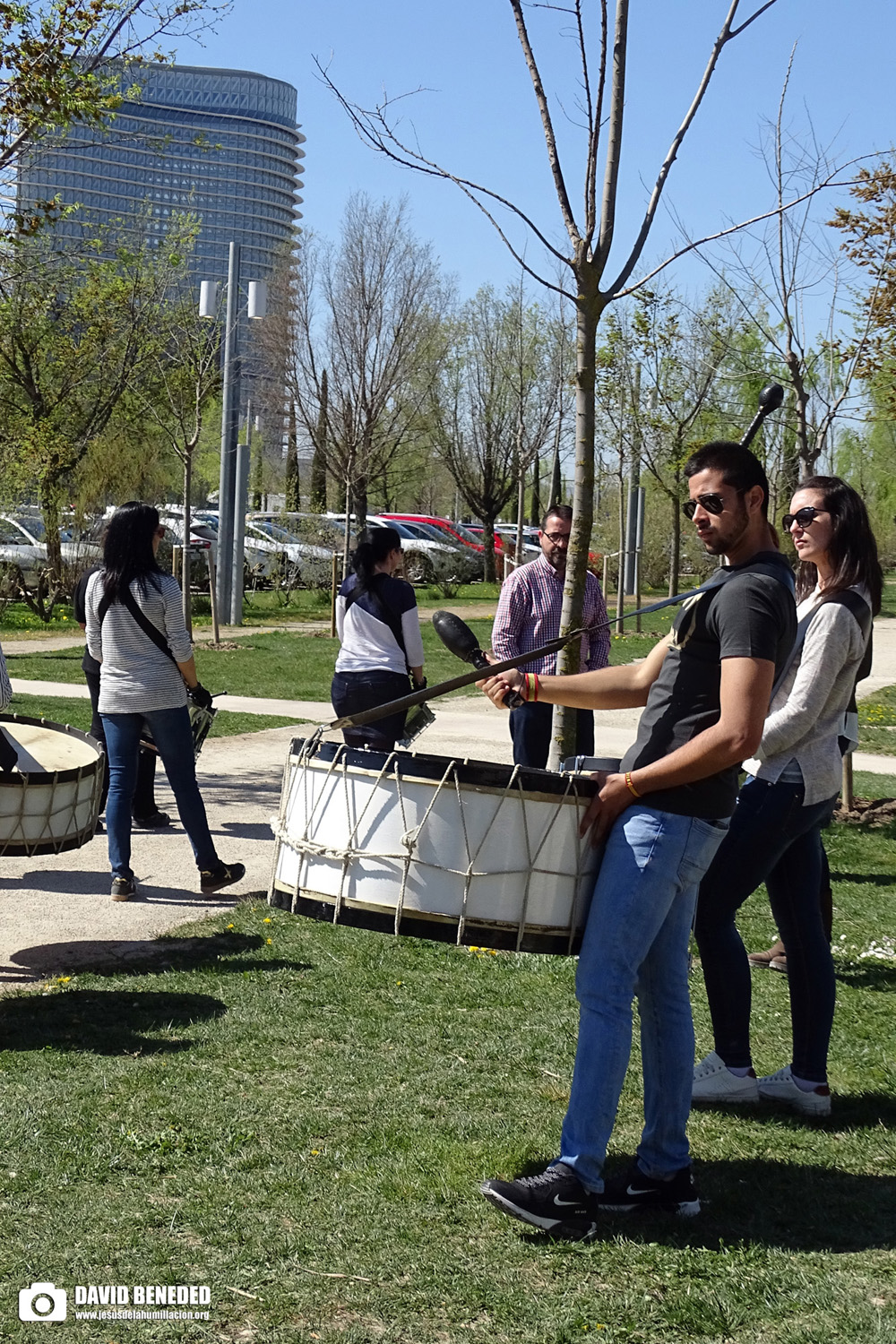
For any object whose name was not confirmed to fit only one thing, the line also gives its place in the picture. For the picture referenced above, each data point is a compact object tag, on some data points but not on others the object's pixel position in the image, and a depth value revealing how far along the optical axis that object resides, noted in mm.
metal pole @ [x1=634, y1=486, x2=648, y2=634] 26291
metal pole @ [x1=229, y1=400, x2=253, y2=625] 24859
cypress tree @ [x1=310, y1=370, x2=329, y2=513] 31000
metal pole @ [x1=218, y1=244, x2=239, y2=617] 24391
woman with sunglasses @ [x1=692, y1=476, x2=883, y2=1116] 4414
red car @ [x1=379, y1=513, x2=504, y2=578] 40188
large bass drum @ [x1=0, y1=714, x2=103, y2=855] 5176
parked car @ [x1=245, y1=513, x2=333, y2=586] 30047
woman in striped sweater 6699
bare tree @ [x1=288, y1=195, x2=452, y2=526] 29109
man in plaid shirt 7242
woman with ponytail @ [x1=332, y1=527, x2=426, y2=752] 7039
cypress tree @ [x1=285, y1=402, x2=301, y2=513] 46156
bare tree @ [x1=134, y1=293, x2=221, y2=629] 23656
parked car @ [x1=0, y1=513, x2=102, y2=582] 24797
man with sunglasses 3494
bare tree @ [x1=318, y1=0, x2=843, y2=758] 6391
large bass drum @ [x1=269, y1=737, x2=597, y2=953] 3531
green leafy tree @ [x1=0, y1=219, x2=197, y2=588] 25734
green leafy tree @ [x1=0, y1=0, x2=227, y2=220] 7863
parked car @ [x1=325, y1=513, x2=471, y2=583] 35000
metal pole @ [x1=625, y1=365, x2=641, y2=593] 27812
